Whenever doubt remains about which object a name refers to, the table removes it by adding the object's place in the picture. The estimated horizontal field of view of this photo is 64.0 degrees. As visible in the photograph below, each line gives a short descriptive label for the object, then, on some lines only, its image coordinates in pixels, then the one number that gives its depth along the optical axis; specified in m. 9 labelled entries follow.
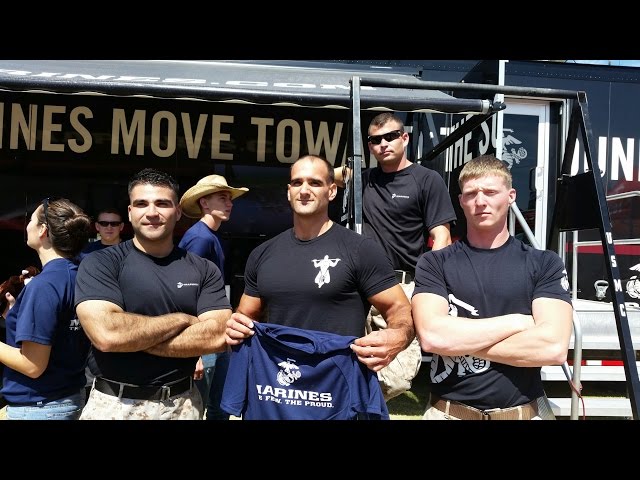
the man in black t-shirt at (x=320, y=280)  2.22
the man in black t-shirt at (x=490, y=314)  2.06
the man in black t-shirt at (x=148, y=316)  2.14
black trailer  5.00
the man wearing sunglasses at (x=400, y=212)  3.17
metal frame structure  2.66
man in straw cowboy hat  3.22
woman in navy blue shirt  2.24
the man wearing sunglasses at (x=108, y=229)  4.13
